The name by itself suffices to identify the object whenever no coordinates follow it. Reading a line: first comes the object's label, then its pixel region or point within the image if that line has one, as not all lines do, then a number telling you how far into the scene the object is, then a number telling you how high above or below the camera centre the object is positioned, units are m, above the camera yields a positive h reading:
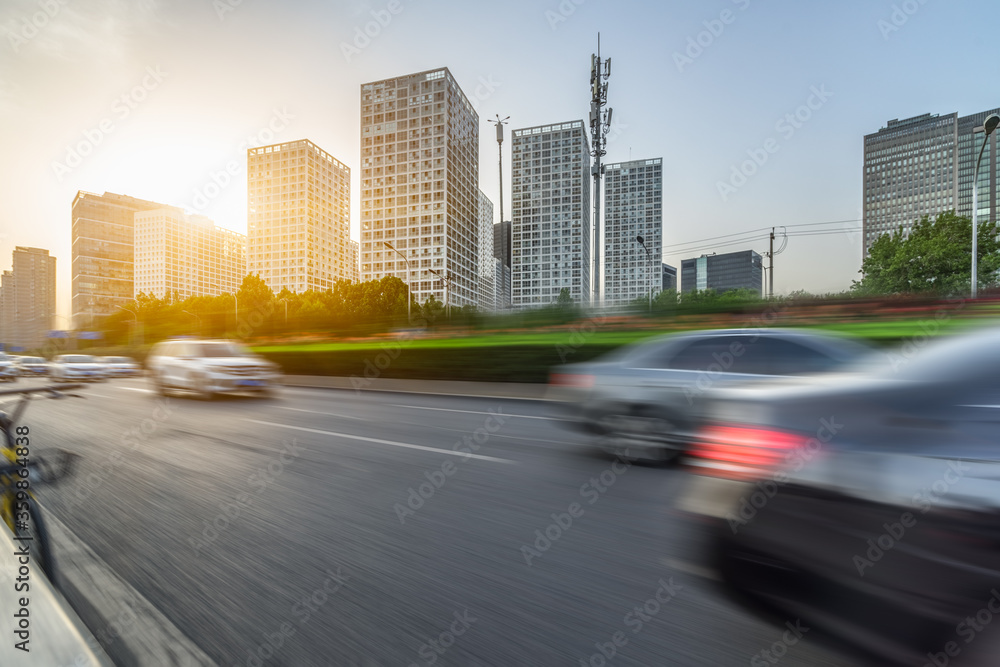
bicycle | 2.83 -1.00
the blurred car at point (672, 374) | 4.81 -0.54
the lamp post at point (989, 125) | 15.41 +6.71
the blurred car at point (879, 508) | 1.51 -0.66
